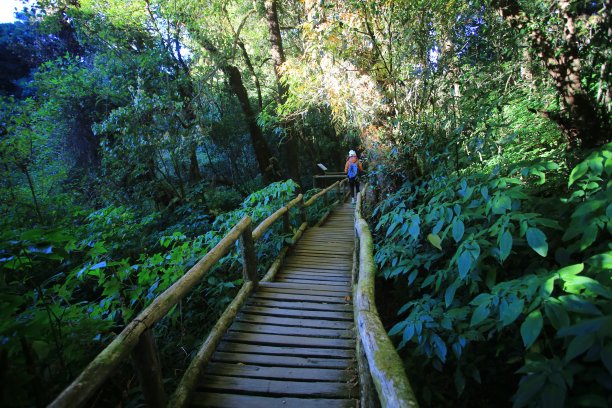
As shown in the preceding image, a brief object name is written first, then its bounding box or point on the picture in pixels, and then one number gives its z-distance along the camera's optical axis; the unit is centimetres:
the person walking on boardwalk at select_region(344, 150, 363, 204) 1151
